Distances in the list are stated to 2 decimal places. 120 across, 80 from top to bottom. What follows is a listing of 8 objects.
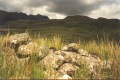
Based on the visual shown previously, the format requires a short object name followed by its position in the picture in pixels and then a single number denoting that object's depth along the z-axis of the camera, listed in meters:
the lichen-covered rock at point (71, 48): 3.78
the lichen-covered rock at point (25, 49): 3.19
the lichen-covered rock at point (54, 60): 2.74
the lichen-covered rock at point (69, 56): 3.20
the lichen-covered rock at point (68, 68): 2.79
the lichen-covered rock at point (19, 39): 3.37
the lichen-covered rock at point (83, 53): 3.70
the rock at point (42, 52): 3.11
